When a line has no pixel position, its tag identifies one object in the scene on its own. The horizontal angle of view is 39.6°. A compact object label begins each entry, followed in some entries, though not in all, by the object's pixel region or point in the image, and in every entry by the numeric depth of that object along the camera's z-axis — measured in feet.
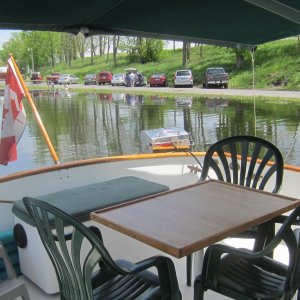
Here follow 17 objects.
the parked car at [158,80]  98.94
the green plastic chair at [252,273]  6.79
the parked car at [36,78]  142.16
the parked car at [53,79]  133.12
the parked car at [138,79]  105.19
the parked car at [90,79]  124.67
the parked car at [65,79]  129.49
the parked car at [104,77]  118.32
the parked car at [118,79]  108.06
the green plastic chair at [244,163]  10.64
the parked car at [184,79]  92.68
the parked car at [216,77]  87.14
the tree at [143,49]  143.23
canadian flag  12.57
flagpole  13.15
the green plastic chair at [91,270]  5.97
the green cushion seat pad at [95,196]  9.72
